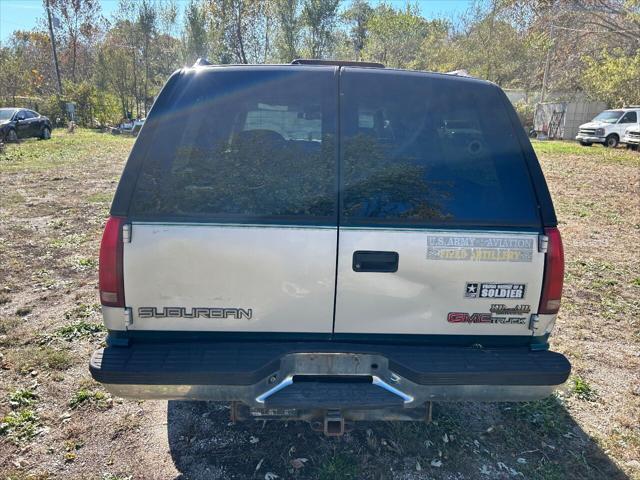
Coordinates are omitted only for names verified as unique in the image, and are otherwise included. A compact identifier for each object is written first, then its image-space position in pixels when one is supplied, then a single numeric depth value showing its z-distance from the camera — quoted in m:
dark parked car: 19.31
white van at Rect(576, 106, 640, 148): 22.47
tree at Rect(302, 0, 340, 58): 32.28
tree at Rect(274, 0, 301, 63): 32.09
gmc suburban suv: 2.20
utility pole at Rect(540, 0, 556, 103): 25.91
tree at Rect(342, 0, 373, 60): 43.19
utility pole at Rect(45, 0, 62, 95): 32.38
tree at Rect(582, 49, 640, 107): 24.39
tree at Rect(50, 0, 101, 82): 35.16
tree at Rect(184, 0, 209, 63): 33.34
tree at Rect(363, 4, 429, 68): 38.88
